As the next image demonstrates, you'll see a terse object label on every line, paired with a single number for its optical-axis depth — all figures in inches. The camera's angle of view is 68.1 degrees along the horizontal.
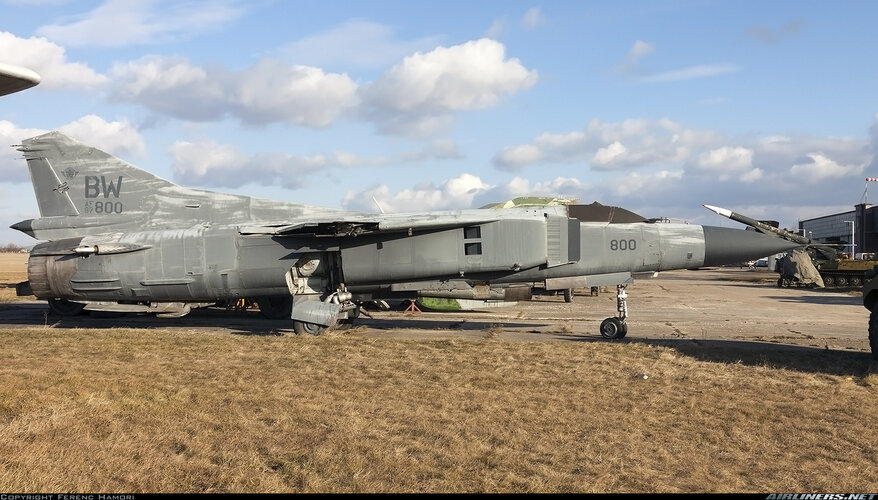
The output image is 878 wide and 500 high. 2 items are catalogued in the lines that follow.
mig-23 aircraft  586.2
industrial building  2954.7
